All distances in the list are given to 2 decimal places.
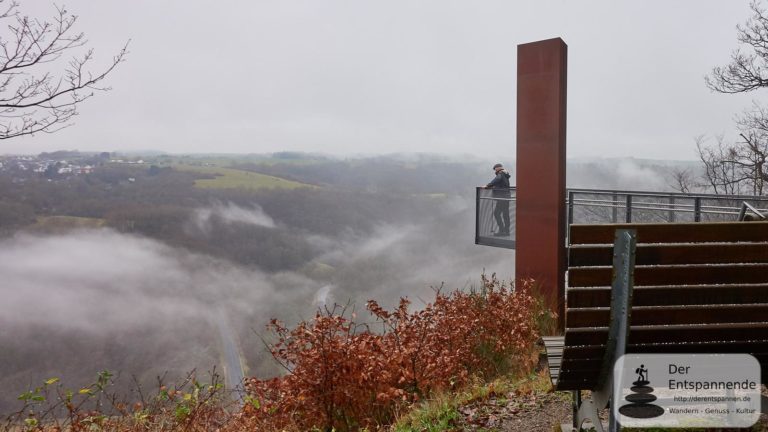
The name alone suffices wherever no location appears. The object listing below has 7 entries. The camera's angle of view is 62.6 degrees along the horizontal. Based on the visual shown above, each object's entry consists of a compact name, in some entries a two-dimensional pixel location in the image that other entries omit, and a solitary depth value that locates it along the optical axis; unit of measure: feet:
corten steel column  31.86
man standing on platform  43.75
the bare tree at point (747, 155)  64.34
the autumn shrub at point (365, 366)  19.62
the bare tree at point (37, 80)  28.06
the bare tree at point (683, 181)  110.11
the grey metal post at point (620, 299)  9.36
